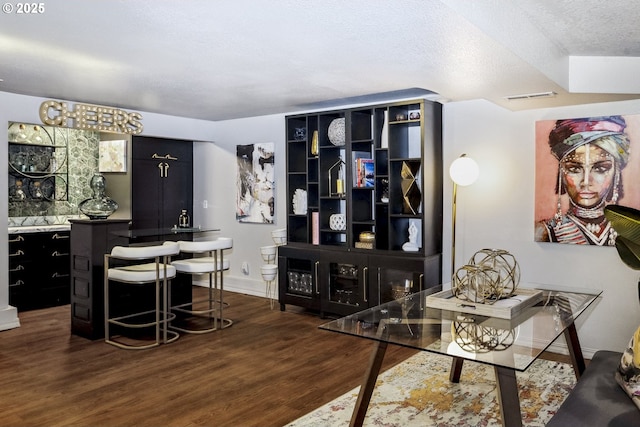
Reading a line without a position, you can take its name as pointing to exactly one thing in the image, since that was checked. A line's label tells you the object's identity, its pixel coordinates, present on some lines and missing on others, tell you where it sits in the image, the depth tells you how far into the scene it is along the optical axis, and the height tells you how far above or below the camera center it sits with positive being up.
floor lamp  4.32 +0.25
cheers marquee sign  4.28 +0.73
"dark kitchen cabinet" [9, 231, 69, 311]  5.59 -0.79
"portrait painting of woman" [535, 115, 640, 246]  3.91 +0.20
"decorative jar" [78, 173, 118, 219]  4.67 -0.06
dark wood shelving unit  4.76 -0.03
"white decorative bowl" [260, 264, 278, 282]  5.78 -0.81
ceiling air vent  3.70 +0.78
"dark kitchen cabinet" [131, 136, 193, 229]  6.51 +0.26
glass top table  2.12 -0.63
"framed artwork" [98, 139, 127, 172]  6.49 +0.58
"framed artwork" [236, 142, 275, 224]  6.26 +0.21
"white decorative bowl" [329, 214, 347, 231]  5.35 -0.23
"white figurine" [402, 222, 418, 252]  4.84 -0.39
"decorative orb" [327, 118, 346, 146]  5.26 +0.71
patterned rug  2.94 -1.26
